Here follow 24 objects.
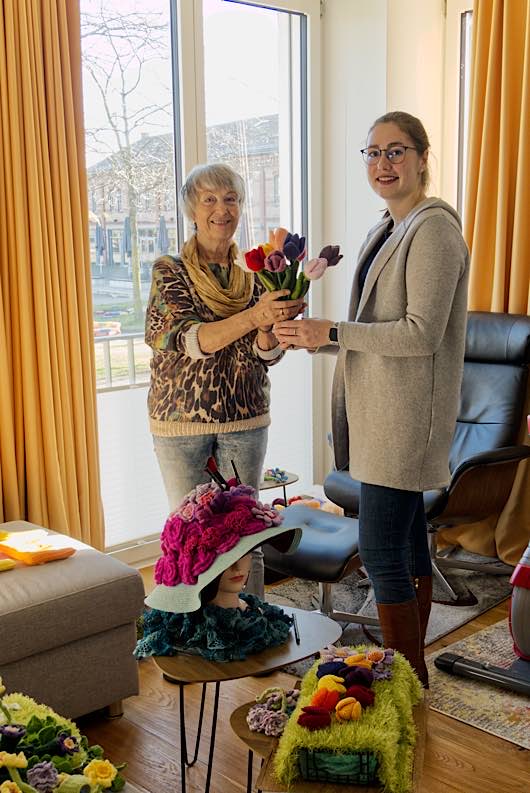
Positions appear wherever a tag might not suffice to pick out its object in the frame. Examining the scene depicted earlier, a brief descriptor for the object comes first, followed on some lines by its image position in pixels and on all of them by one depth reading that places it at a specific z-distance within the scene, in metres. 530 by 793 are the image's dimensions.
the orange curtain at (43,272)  2.91
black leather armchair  3.27
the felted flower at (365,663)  1.70
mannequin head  1.90
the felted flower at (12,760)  1.36
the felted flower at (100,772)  1.44
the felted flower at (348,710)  1.54
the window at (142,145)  3.44
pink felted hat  1.83
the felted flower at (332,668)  1.68
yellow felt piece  2.50
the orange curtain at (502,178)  3.62
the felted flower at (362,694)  1.58
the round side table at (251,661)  1.76
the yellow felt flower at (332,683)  1.61
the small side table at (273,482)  3.51
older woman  2.40
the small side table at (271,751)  1.47
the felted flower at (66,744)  1.52
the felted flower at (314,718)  1.52
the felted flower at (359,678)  1.64
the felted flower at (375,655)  1.73
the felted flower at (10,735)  1.45
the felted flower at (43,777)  1.39
